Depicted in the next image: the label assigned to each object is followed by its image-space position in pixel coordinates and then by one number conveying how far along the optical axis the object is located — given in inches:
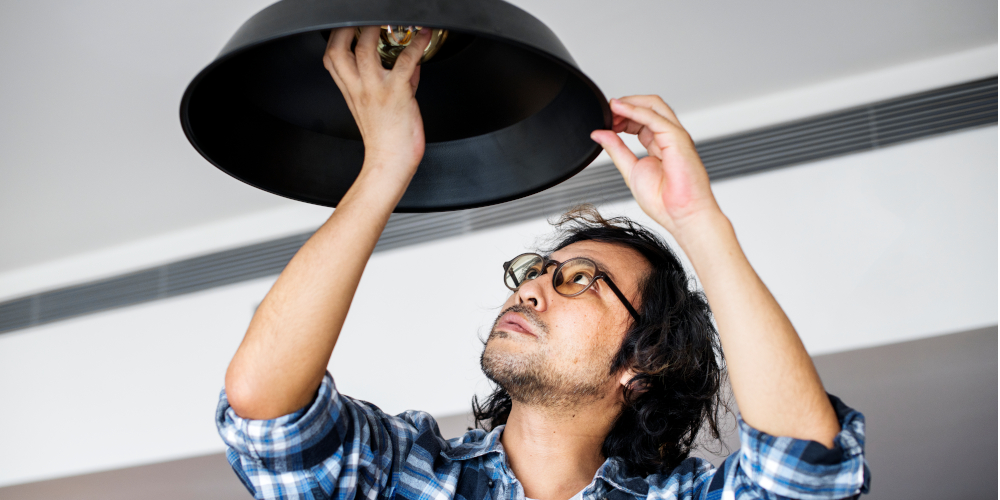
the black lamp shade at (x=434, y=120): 29.0
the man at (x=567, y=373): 34.6
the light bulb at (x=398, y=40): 28.5
